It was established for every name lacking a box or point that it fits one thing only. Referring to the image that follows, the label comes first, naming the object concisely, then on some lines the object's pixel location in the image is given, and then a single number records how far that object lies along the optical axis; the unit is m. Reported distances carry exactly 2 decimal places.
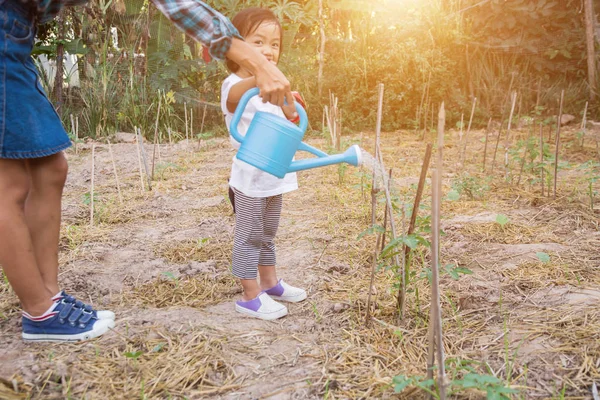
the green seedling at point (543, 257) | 1.92
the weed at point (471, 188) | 3.19
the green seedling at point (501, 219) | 2.34
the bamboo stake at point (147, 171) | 3.65
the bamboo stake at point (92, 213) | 2.78
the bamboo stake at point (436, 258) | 0.98
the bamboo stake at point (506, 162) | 3.47
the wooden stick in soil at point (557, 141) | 2.76
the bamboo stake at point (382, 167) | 1.64
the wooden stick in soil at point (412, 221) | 1.38
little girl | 1.73
